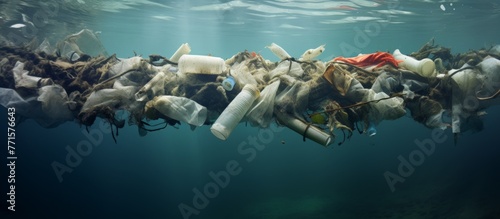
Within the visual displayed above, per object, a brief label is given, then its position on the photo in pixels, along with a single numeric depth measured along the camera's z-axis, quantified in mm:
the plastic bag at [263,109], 3363
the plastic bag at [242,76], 3691
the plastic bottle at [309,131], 3100
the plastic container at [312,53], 4840
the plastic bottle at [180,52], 4739
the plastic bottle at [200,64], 3691
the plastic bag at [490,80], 3717
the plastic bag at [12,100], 3718
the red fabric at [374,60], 4148
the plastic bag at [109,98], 3459
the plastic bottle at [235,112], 2977
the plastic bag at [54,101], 3627
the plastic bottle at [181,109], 3254
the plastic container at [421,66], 3779
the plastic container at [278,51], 4867
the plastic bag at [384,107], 3378
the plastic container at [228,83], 3480
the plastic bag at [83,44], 6367
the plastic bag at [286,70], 3961
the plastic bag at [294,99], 3459
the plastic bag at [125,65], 4073
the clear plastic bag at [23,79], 3855
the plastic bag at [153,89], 3504
